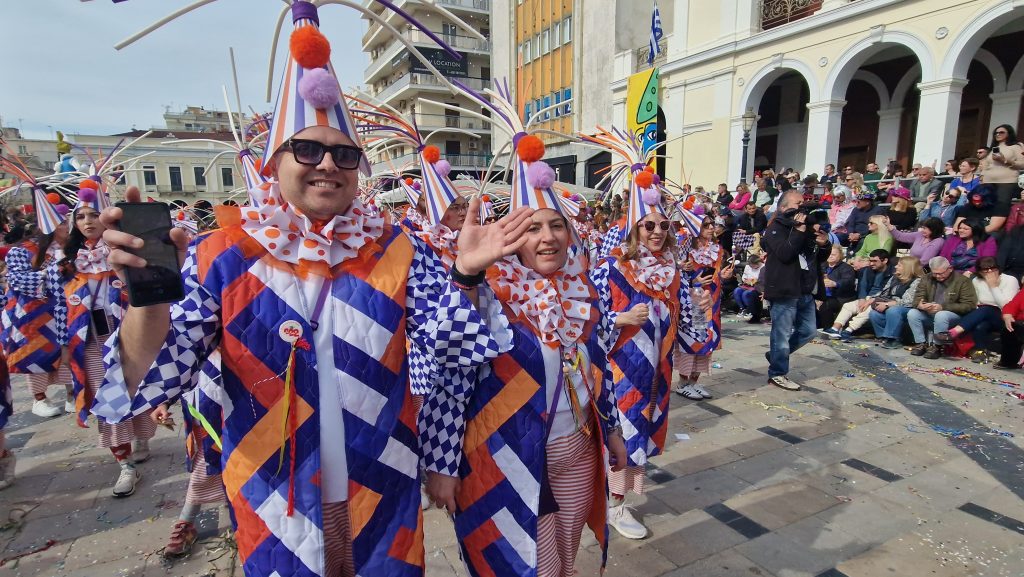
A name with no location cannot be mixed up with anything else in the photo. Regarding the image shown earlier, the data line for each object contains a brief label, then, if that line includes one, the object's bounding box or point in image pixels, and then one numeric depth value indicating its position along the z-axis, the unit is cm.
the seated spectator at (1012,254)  730
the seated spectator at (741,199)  1304
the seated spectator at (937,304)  688
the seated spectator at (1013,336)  622
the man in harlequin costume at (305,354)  144
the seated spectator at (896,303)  754
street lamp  1562
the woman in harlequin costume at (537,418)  196
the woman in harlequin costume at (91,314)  413
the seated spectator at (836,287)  860
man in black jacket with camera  574
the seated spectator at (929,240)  787
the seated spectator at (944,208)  869
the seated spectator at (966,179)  888
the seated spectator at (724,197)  1402
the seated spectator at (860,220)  988
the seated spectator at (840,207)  1071
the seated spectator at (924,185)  1010
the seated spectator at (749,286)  967
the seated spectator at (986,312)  668
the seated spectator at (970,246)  748
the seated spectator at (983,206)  786
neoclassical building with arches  1190
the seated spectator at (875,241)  884
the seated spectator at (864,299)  813
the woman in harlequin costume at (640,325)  320
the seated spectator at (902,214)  924
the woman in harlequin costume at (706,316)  552
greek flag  1720
